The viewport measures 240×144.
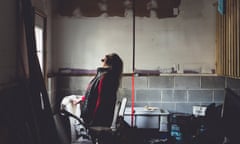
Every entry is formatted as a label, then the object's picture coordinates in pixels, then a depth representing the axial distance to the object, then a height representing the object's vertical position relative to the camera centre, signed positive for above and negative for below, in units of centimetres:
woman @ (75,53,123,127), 421 -54
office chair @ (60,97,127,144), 421 -91
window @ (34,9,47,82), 475 +22
